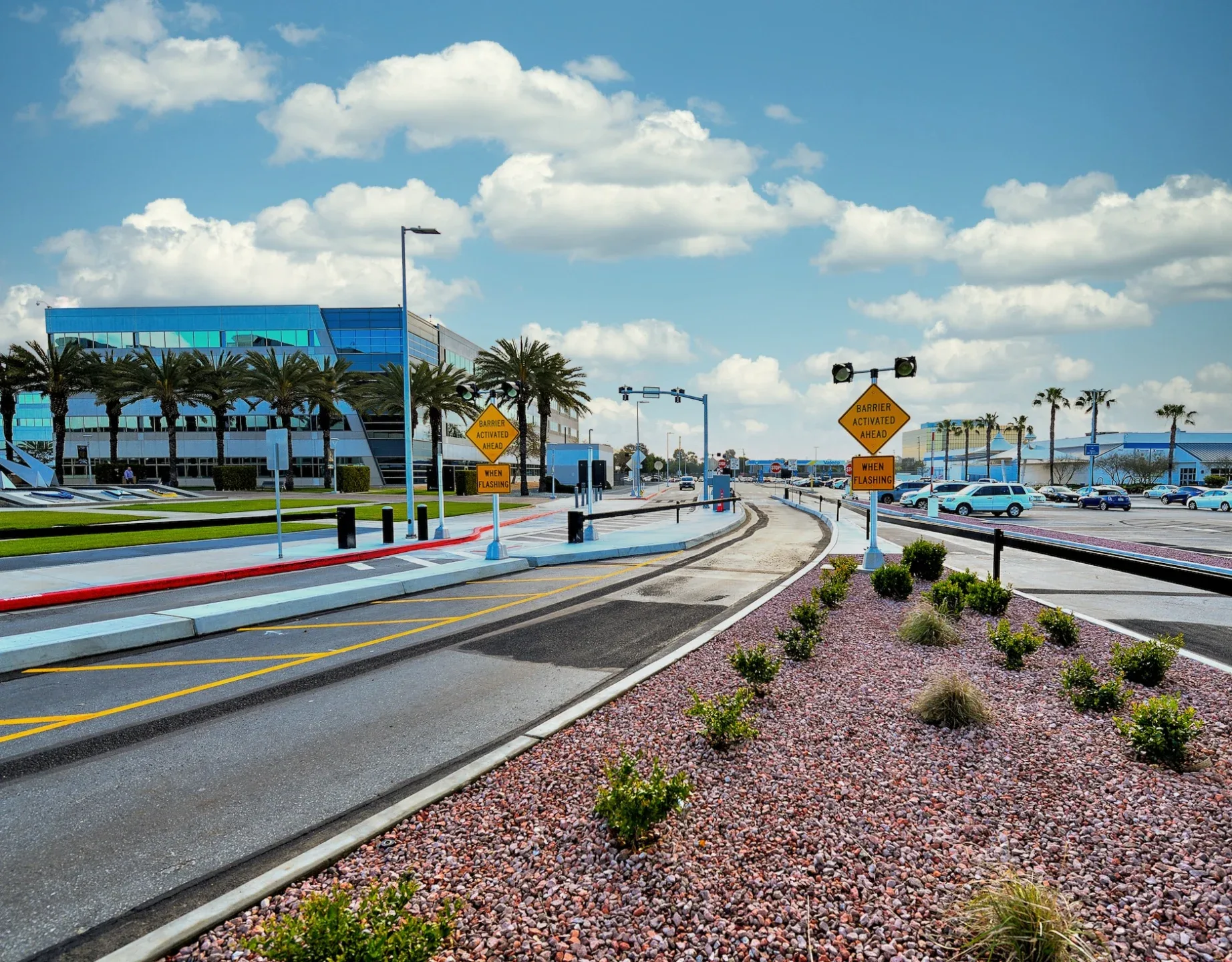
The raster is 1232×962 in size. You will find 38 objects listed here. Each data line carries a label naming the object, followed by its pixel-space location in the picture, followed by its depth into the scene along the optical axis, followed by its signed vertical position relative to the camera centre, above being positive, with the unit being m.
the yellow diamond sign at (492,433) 16.73 +0.38
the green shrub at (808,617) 8.18 -1.91
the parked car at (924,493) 42.84 -2.67
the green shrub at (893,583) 10.80 -2.01
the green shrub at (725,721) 4.99 -1.90
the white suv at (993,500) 38.09 -2.72
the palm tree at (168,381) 58.09 +5.52
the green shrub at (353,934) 2.66 -1.85
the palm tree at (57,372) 53.72 +5.92
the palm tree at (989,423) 106.25 +4.00
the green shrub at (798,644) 7.23 -1.99
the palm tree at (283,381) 57.44 +5.48
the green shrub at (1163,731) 4.60 -1.84
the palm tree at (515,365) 56.00 +6.57
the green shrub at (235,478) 61.88 -2.52
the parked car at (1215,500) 44.38 -3.23
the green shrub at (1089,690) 5.60 -1.94
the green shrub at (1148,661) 6.25 -1.85
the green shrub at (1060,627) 7.79 -1.95
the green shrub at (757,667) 6.19 -1.90
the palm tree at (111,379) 57.59 +5.67
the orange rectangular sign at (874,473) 14.16 -0.48
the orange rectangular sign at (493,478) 16.77 -0.67
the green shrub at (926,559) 12.44 -1.92
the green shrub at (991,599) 9.54 -1.98
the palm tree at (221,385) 60.44 +5.39
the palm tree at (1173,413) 86.69 +4.46
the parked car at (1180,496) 56.44 -3.70
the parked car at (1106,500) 44.59 -3.21
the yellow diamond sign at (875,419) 14.33 +0.61
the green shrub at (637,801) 3.69 -1.85
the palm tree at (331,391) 58.22 +4.80
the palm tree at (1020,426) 104.53 +3.53
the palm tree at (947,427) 112.11 +3.67
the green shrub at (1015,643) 6.97 -1.92
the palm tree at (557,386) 55.91 +4.98
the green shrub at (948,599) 9.31 -1.98
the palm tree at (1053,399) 89.32 +6.20
